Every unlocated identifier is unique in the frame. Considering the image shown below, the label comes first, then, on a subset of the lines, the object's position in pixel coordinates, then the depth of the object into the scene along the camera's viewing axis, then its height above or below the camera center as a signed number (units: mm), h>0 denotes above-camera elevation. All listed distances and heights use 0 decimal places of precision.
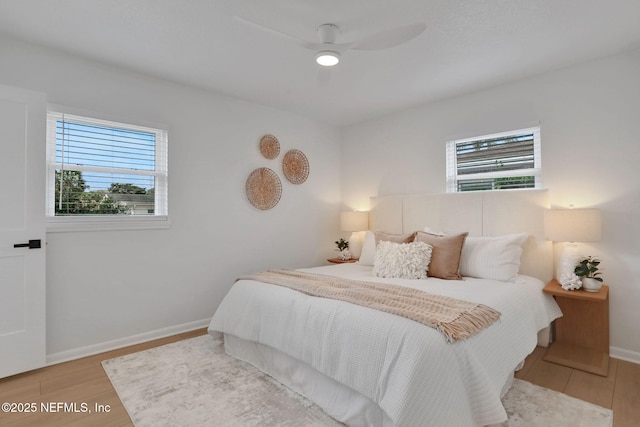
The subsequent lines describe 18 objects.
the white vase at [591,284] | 2658 -542
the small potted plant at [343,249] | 4562 -469
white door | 2457 -116
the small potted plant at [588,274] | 2664 -473
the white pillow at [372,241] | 3501 -297
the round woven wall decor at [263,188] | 4016 +333
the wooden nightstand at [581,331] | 2613 -991
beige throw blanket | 1763 -543
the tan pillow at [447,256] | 2926 -362
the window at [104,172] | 2816 +386
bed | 1592 -721
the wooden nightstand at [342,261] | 4434 -606
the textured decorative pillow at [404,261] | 2945 -412
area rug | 1956 -1207
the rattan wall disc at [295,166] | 4375 +660
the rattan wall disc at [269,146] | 4121 +867
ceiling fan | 1939 +1100
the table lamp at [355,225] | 4488 -127
